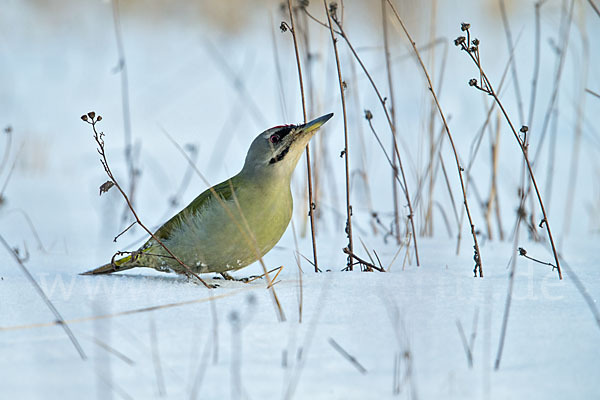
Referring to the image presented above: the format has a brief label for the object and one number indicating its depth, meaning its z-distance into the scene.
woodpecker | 6.15
